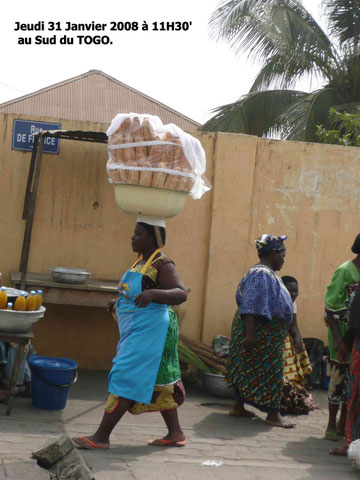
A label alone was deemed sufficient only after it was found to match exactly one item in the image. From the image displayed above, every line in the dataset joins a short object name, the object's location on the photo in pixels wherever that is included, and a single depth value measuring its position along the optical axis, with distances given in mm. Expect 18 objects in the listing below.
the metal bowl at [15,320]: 5336
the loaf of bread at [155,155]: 5586
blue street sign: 7230
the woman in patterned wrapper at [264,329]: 5844
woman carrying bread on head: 4758
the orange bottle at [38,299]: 5566
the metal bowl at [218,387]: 6887
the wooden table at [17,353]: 5383
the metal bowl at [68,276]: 6676
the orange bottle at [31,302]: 5504
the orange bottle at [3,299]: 5414
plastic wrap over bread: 5582
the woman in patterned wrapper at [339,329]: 5438
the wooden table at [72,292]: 6664
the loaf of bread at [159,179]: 5559
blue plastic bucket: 5785
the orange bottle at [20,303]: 5426
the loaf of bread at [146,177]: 5566
